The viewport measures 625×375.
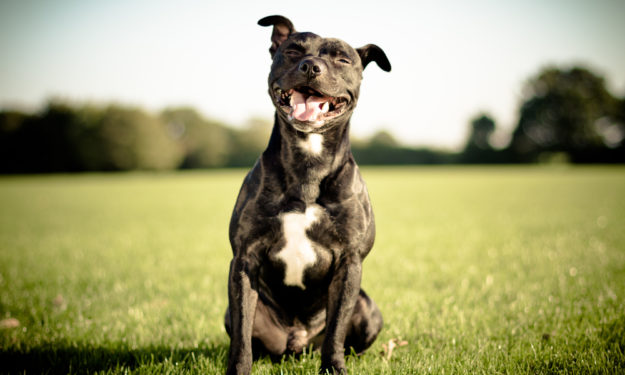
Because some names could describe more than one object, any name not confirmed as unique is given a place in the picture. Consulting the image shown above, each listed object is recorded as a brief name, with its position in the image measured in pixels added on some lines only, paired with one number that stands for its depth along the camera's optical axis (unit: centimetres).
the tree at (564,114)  5984
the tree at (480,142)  6200
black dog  245
